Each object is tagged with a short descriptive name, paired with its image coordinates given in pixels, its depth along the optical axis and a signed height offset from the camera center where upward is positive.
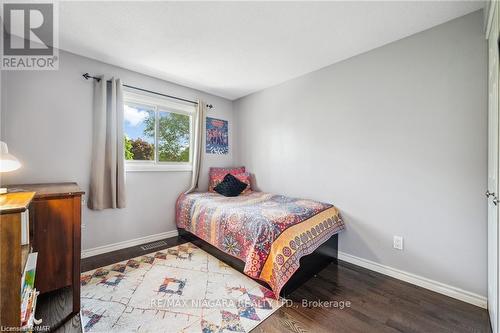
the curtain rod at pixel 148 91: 2.44 +1.03
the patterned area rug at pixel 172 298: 1.49 -1.11
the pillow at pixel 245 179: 3.49 -0.23
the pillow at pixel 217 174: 3.49 -0.15
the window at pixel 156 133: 2.91 +0.48
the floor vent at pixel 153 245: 2.79 -1.08
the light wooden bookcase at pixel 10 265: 0.97 -0.47
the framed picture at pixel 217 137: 3.67 +0.51
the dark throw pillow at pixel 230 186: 3.21 -0.33
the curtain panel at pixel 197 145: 3.36 +0.32
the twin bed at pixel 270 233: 1.78 -0.68
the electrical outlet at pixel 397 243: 2.08 -0.76
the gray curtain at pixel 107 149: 2.47 +0.19
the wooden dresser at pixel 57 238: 1.52 -0.54
